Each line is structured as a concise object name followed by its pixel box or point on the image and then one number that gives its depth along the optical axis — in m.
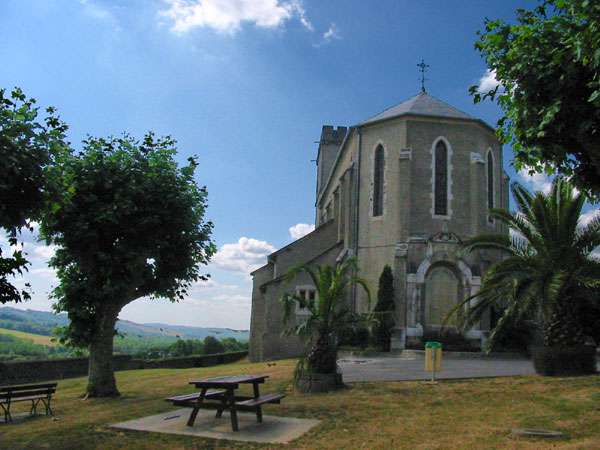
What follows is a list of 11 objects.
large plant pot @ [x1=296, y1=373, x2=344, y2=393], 14.42
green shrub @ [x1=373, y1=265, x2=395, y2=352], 27.52
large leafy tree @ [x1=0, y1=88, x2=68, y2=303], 8.74
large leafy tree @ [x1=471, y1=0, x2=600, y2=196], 7.25
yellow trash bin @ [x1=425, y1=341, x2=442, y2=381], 15.14
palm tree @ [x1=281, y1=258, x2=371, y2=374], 14.90
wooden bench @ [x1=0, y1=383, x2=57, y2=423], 12.28
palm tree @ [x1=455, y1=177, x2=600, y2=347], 15.46
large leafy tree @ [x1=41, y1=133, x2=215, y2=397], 15.54
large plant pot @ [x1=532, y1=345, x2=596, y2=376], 15.17
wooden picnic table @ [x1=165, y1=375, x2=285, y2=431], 9.88
